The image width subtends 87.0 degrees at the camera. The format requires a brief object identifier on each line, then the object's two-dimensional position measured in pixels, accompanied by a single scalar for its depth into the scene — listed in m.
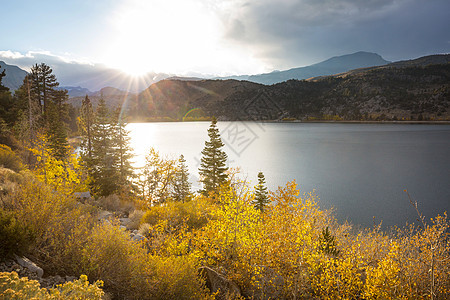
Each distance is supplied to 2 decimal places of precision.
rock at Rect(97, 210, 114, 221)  11.36
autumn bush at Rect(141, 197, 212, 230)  11.58
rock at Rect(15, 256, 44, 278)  4.93
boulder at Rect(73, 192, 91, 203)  14.42
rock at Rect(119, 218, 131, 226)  12.37
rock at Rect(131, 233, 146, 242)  9.32
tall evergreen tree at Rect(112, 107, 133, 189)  25.05
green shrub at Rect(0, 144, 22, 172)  17.61
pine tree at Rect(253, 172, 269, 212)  21.43
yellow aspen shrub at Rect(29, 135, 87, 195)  14.55
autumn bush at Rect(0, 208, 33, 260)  4.89
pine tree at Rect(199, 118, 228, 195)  27.06
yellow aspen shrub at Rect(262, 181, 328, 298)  7.89
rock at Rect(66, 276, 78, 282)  5.30
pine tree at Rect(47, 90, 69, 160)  28.77
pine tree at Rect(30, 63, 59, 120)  41.81
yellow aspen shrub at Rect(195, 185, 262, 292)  8.39
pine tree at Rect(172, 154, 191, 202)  25.80
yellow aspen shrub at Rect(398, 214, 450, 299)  7.93
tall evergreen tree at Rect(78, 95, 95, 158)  27.34
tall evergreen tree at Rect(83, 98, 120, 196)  23.12
